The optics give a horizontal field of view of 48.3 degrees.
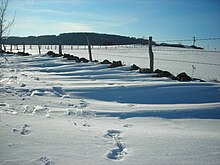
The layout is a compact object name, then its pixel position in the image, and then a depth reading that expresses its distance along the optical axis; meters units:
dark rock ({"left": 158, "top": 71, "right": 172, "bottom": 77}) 8.67
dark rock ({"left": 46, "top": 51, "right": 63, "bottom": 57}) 17.66
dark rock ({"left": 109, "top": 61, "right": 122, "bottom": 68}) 11.30
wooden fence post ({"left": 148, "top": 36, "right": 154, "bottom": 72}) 9.85
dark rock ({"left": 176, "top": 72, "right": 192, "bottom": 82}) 7.78
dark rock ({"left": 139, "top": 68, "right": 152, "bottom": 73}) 9.70
